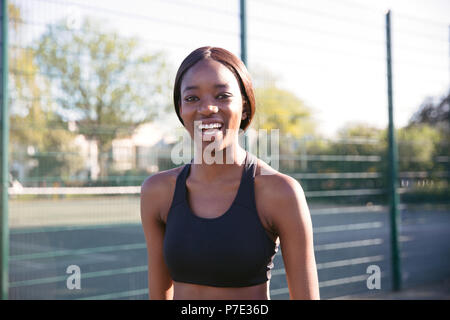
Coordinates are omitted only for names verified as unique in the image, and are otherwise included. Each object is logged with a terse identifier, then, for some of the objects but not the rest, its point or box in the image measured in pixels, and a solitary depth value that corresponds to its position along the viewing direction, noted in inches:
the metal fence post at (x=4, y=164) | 165.0
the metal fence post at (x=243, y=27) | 202.8
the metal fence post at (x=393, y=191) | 256.7
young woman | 60.3
